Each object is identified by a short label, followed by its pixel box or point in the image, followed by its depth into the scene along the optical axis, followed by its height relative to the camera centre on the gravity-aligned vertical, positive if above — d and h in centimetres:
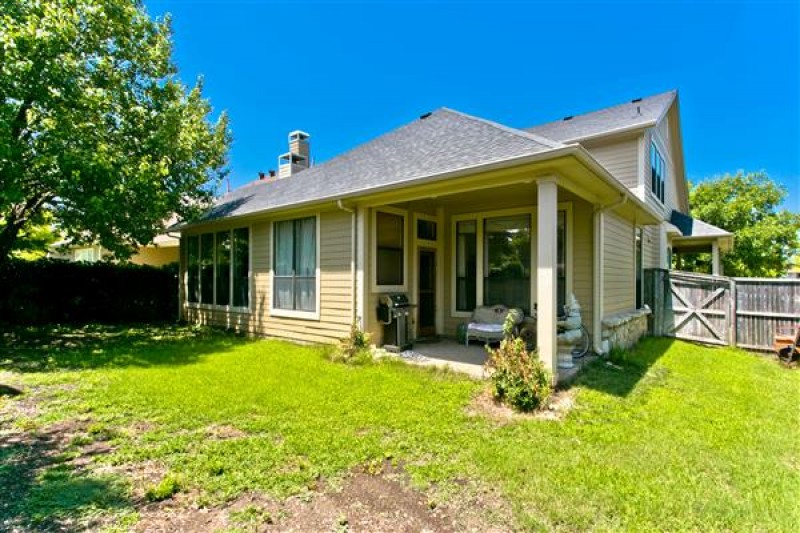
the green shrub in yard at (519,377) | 446 -127
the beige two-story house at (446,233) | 560 +72
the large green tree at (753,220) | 2055 +266
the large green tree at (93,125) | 727 +322
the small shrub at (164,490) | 268 -153
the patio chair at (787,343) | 741 -143
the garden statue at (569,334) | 578 -96
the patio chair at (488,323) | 718 -103
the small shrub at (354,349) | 674 -141
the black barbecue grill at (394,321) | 724 -98
